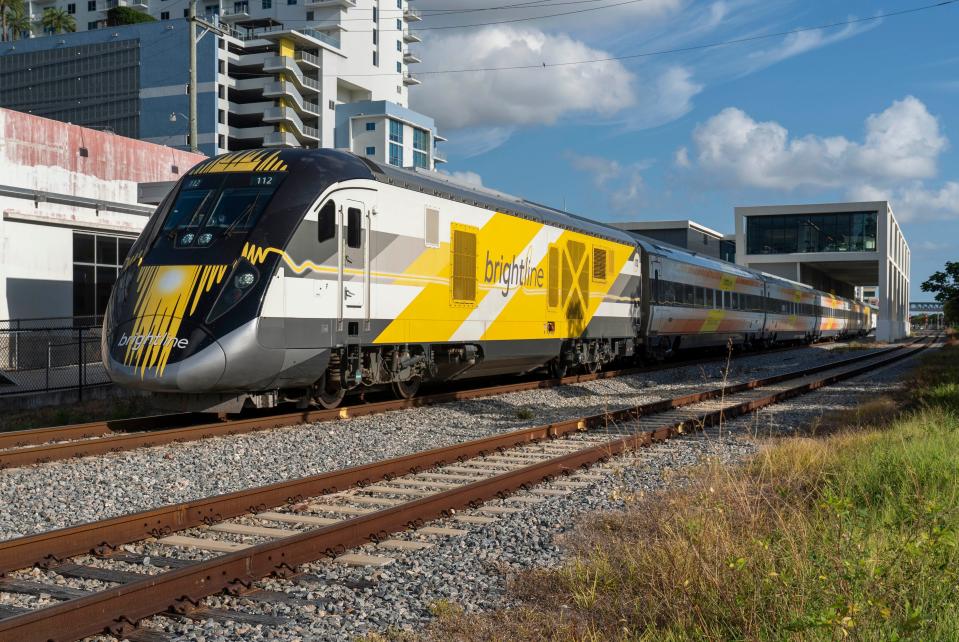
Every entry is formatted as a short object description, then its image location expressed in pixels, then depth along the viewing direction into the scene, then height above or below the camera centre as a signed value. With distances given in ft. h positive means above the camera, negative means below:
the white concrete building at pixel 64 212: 72.49 +8.63
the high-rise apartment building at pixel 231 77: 266.16 +73.07
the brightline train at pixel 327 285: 36.68 +1.60
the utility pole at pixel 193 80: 84.49 +22.18
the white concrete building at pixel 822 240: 226.58 +20.44
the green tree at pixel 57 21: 335.88 +106.84
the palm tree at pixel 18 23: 329.11 +105.34
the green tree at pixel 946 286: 174.60 +6.92
